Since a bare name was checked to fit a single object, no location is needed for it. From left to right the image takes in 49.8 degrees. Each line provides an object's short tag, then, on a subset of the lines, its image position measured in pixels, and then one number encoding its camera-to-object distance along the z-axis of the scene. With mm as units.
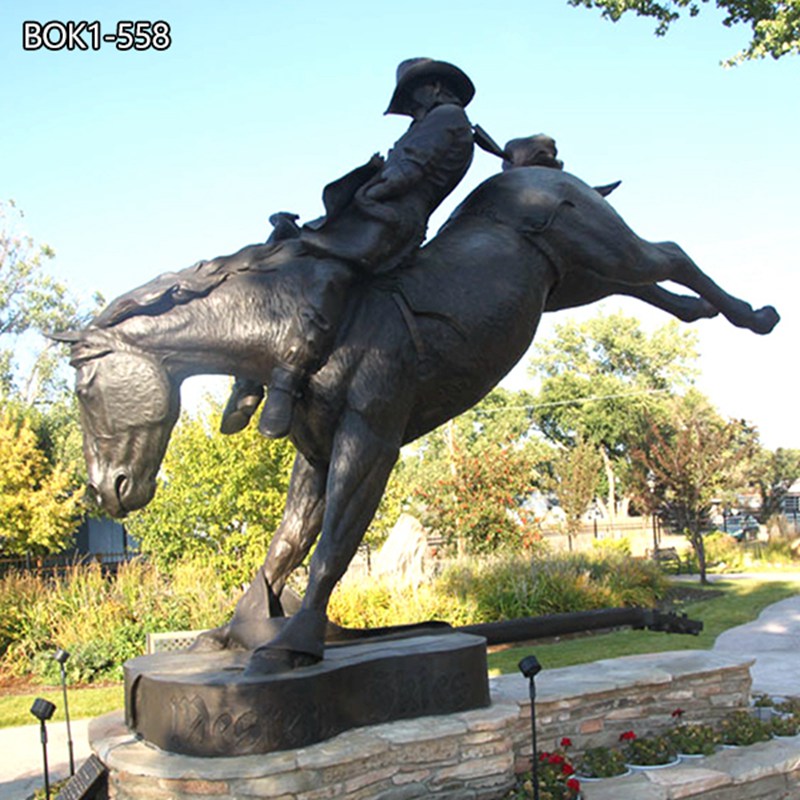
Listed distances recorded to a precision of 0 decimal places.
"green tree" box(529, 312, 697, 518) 43750
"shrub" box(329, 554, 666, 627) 11078
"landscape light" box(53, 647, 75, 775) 4867
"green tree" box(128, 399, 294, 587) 12562
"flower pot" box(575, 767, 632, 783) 4312
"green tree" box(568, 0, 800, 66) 11616
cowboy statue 3652
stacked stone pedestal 3209
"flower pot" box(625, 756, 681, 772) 4418
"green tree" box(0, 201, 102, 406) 29984
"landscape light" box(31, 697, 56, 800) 3764
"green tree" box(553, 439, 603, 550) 28297
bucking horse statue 3646
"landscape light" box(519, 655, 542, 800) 3742
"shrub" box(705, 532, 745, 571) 23109
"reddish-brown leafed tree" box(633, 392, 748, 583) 19859
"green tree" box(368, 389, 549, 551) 16812
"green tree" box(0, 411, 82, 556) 14477
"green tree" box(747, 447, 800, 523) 31203
